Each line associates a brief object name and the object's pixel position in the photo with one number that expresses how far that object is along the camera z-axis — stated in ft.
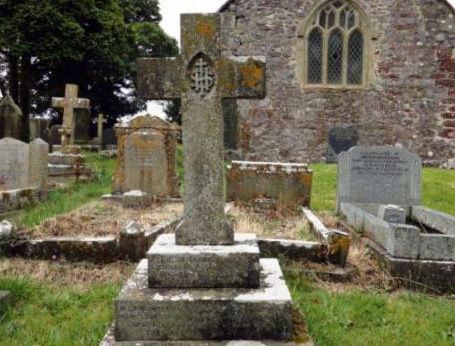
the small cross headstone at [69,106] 45.60
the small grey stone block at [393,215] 21.48
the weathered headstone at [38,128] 65.41
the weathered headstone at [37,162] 31.81
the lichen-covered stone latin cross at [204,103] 10.58
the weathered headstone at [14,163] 32.04
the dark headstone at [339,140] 50.85
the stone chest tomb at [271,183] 28.02
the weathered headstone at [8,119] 42.06
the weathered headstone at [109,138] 74.43
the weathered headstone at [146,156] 30.94
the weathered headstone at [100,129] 73.20
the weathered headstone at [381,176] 26.11
